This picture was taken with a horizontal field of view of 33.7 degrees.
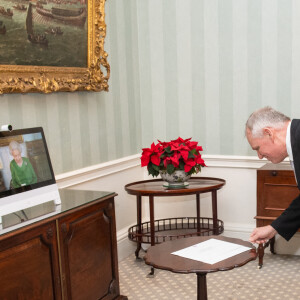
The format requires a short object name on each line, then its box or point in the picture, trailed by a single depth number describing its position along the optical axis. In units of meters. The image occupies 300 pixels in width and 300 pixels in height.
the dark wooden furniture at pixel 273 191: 4.88
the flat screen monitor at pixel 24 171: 3.34
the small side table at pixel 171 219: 4.84
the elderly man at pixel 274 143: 3.00
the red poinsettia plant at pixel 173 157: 4.79
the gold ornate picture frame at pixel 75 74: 4.04
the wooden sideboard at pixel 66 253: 3.10
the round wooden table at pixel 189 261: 2.87
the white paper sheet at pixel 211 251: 3.04
